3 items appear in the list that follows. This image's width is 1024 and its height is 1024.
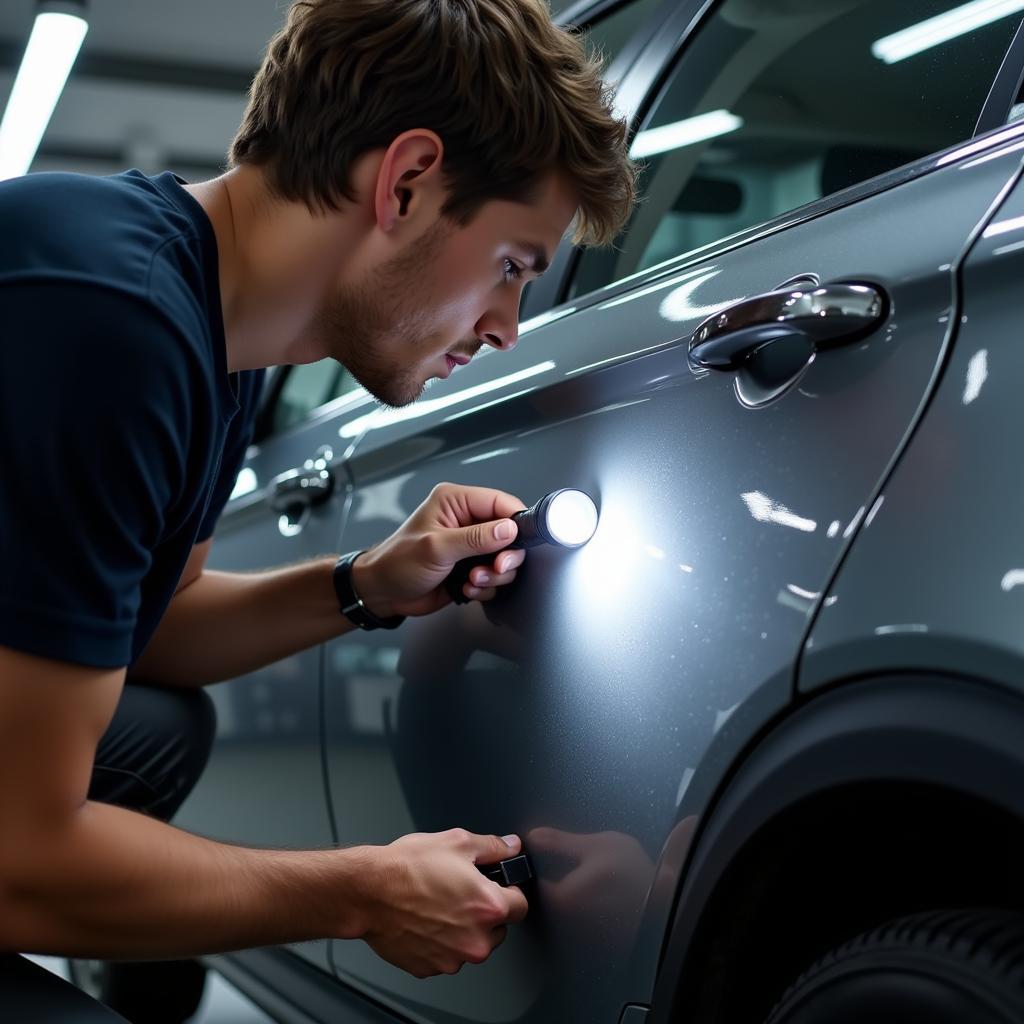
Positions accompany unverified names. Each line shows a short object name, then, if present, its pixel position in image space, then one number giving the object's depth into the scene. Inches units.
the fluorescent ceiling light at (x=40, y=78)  200.5
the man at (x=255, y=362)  36.1
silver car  28.3
